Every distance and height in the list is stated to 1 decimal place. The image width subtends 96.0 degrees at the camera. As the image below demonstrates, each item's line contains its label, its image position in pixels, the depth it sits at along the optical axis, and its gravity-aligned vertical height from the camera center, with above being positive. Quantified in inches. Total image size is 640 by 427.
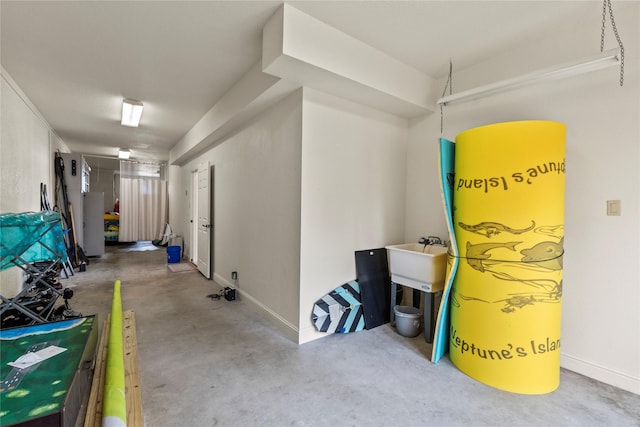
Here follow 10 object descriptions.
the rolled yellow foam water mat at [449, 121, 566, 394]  84.1 -14.1
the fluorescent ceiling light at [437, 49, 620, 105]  74.9 +40.4
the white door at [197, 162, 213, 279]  206.8 -11.2
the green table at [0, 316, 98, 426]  55.8 -40.1
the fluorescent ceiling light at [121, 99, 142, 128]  167.6 +58.1
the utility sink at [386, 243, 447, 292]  111.0 -23.9
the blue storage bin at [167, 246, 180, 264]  255.7 -43.8
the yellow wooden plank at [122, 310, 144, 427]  72.1 -53.1
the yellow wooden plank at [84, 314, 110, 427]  71.0 -52.9
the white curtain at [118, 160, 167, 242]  368.5 +5.3
